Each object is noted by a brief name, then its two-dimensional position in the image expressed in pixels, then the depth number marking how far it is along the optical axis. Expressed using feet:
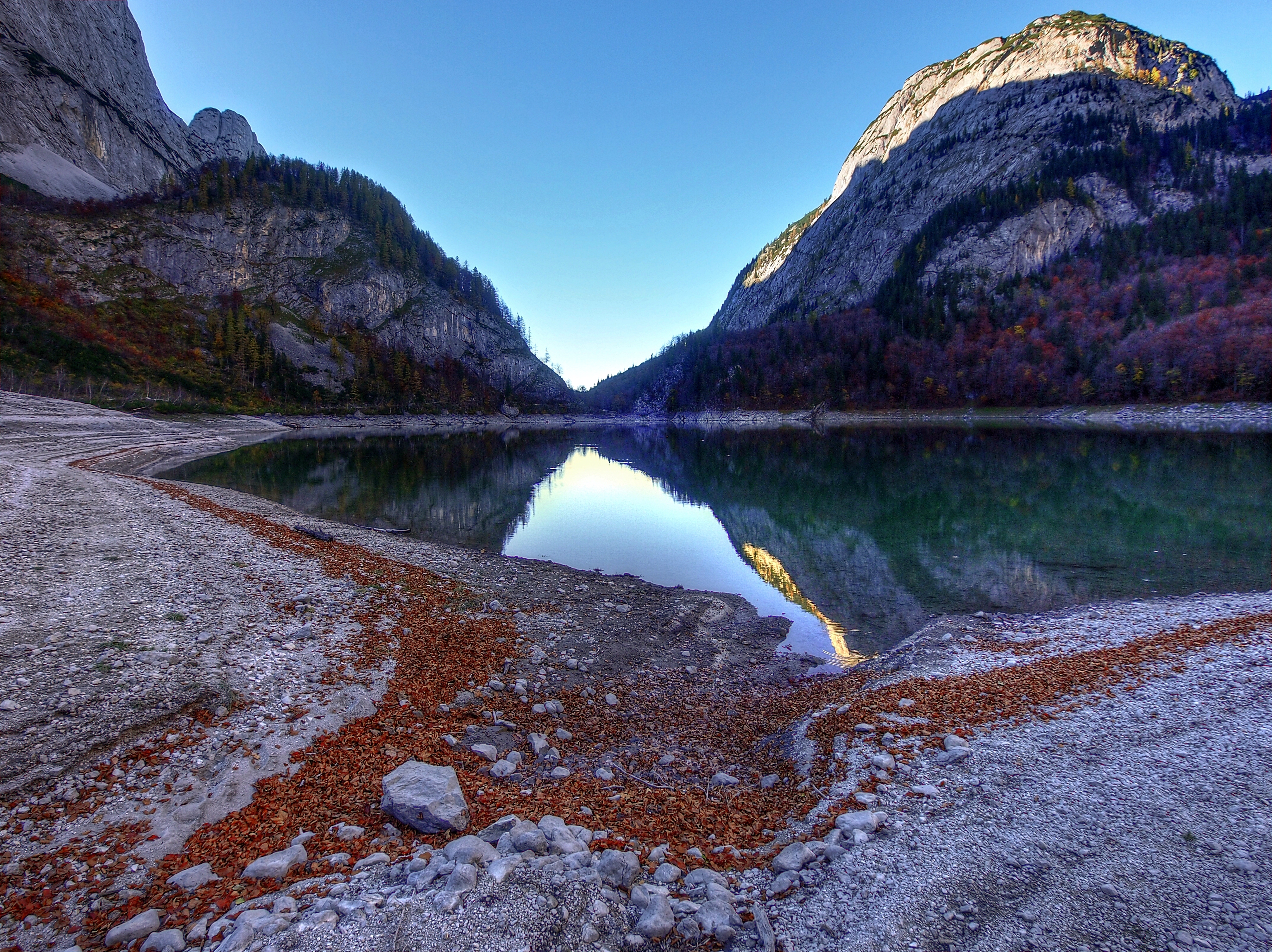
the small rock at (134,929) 11.13
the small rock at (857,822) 16.06
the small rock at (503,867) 13.29
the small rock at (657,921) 12.00
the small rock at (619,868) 13.66
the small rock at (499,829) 15.40
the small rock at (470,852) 13.85
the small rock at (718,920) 11.96
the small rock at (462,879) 12.72
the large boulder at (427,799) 15.87
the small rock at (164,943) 10.78
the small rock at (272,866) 13.39
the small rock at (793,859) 14.49
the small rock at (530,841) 14.70
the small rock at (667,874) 14.02
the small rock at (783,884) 13.66
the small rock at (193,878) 13.07
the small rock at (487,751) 22.48
